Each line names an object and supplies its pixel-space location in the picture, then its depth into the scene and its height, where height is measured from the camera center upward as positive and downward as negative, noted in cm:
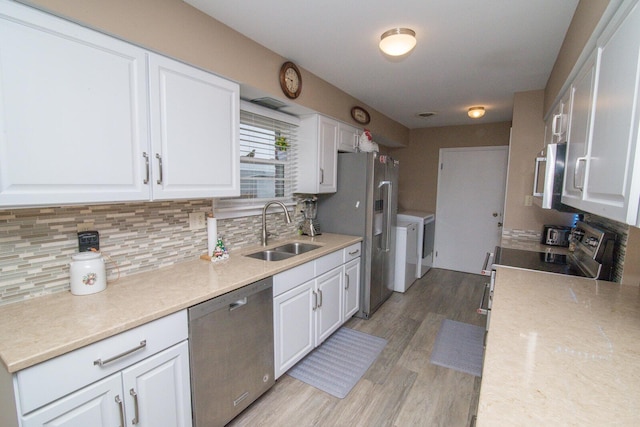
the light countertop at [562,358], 71 -52
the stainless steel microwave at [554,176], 165 +11
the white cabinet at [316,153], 274 +35
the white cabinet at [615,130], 80 +22
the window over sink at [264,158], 237 +27
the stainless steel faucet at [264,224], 249 -30
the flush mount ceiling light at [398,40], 183 +95
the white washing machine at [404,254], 371 -81
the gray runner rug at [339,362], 209 -137
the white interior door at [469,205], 445 -19
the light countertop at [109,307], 97 -52
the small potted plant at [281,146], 272 +40
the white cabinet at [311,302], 197 -89
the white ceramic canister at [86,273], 136 -42
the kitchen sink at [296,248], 265 -53
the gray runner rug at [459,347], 232 -135
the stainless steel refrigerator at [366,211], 294 -22
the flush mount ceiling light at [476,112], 348 +98
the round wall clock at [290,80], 222 +86
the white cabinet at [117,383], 94 -73
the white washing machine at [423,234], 420 -63
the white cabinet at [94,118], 106 +30
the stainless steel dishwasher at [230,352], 143 -89
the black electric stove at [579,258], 167 -45
